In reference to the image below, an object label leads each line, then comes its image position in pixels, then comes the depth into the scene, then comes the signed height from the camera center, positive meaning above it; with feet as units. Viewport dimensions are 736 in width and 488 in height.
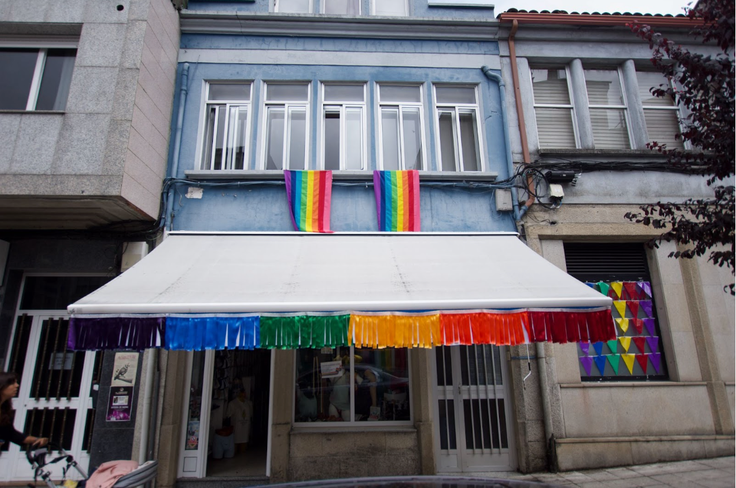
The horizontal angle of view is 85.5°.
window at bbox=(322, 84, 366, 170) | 24.47 +14.54
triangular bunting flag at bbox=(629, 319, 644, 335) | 22.95 +2.12
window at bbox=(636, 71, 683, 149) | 26.10 +15.97
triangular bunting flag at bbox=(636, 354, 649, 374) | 22.44 +0.18
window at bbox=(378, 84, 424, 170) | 24.76 +14.58
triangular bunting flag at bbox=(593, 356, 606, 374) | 22.29 +0.11
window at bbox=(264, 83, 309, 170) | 24.49 +14.66
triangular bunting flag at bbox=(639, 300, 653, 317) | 23.24 +3.20
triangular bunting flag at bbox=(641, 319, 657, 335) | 22.98 +2.12
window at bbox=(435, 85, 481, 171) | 25.18 +14.74
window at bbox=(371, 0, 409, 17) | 27.04 +23.44
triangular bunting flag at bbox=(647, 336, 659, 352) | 22.70 +1.11
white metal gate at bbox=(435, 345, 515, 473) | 21.59 -2.39
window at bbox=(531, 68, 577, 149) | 25.72 +16.06
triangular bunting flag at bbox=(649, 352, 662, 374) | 22.52 +0.23
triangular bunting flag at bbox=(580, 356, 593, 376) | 22.26 +0.07
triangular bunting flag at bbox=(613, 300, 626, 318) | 23.11 +3.15
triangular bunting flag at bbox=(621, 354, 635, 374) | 22.38 +0.14
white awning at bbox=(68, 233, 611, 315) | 14.08 +3.62
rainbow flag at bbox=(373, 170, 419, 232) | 22.41 +9.09
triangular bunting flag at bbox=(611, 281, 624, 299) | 23.35 +4.30
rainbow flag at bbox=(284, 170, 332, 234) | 22.18 +9.16
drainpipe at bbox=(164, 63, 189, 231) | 22.07 +12.75
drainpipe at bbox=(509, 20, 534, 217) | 23.24 +14.91
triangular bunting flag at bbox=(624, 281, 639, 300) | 23.38 +4.07
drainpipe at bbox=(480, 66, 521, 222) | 23.16 +13.82
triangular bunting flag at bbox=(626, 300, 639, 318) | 23.17 +3.15
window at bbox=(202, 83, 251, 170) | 24.39 +14.51
